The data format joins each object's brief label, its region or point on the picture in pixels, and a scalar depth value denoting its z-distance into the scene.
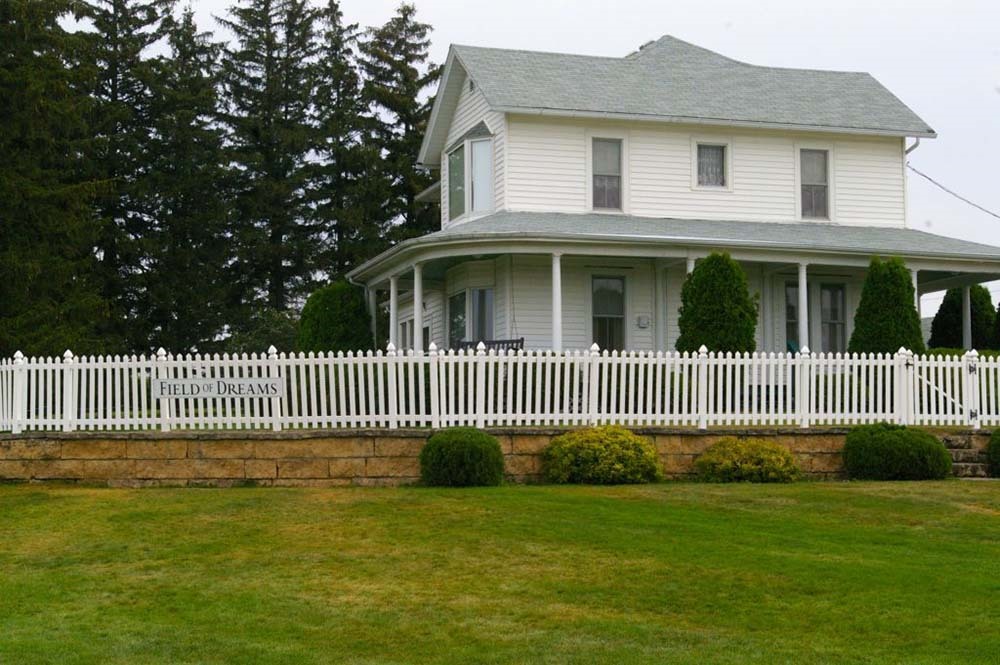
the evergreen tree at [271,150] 44.31
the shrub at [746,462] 16.64
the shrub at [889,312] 22.42
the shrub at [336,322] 27.08
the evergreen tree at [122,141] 40.62
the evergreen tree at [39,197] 32.75
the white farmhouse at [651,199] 24.27
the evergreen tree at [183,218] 41.69
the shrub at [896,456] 17.02
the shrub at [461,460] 15.66
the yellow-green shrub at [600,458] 16.11
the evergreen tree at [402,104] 45.53
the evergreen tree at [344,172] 44.53
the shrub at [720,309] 21.59
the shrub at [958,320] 28.50
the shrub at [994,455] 17.66
